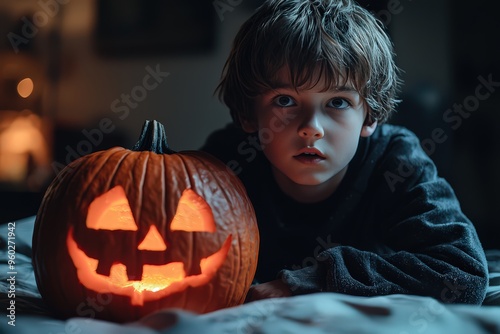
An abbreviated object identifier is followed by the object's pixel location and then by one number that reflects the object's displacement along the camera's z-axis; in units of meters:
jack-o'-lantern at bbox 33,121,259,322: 0.82
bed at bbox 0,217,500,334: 0.67
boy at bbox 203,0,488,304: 0.92
